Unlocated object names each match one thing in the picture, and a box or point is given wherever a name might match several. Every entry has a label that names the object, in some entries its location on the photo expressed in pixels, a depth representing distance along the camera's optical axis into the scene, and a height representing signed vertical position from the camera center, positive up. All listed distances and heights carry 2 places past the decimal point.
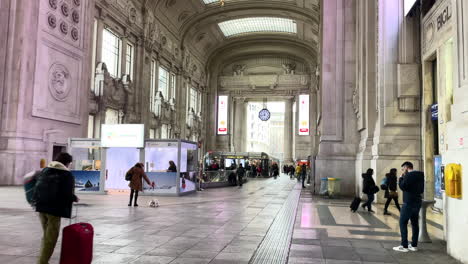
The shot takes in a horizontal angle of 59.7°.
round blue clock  43.47 +4.92
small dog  11.66 -1.32
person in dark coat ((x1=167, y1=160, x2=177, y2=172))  15.39 -0.36
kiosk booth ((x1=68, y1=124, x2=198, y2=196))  15.27 -0.12
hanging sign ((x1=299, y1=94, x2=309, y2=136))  42.03 +4.95
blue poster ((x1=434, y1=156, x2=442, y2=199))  11.07 -0.35
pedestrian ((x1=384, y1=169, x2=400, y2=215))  10.70 -0.62
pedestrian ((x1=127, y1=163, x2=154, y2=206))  11.65 -0.59
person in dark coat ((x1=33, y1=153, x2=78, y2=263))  4.57 -0.50
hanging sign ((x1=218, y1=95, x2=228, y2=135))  47.44 +5.15
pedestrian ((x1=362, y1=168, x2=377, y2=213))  11.04 -0.62
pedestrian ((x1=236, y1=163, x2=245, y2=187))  22.72 -0.81
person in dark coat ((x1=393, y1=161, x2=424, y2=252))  6.32 -0.61
